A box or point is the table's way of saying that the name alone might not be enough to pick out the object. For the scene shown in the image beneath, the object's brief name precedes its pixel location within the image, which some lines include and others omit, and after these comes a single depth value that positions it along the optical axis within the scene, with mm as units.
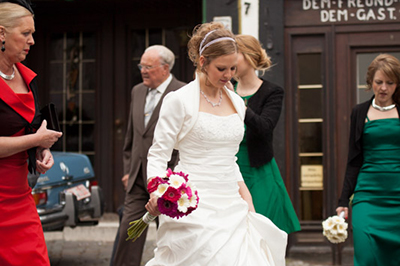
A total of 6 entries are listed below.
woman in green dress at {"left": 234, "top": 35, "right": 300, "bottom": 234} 5316
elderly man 6359
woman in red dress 3645
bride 3793
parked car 7477
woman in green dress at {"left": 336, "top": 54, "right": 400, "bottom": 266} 5520
